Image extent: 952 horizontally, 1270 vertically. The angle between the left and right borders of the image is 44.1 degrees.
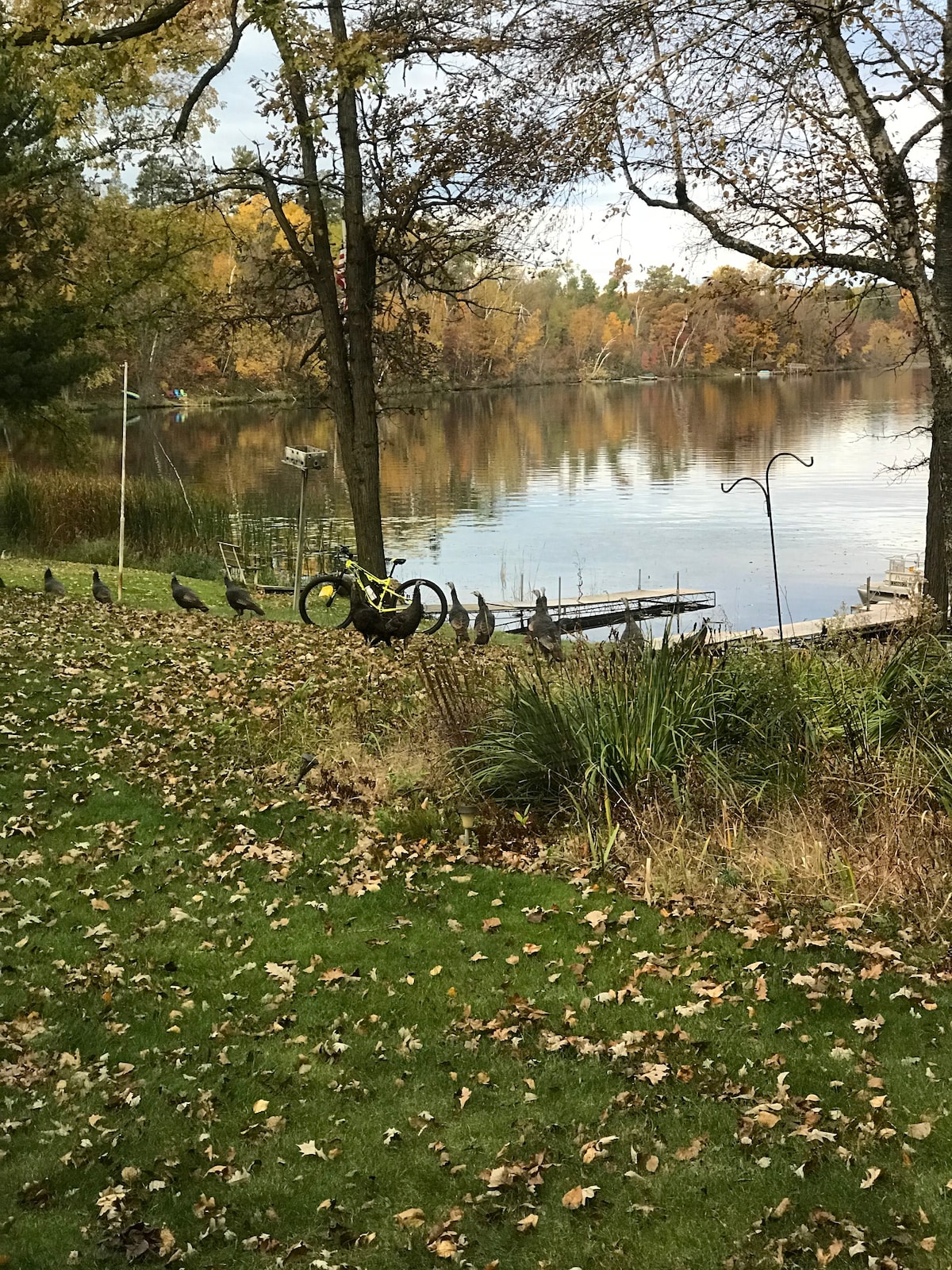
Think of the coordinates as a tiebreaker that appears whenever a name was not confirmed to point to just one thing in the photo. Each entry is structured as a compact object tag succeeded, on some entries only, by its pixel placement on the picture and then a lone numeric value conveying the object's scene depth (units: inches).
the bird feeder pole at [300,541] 699.0
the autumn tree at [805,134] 342.6
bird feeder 658.2
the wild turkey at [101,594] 633.0
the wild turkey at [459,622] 537.6
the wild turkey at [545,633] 424.2
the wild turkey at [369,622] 506.0
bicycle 581.9
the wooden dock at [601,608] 770.8
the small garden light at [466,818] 314.3
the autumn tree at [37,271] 974.4
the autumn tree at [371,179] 601.3
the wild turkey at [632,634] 349.2
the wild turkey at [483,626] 514.6
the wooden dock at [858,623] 605.9
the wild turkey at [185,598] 621.0
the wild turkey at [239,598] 632.4
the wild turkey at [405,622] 506.6
